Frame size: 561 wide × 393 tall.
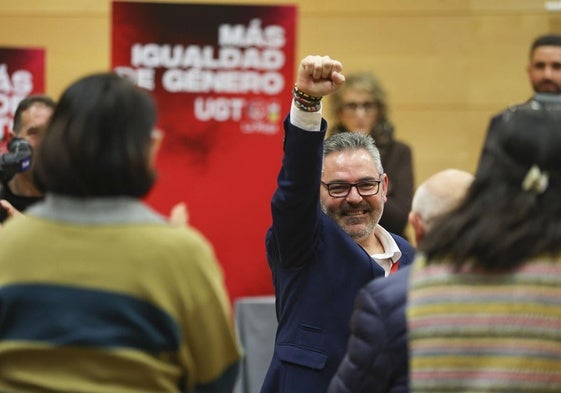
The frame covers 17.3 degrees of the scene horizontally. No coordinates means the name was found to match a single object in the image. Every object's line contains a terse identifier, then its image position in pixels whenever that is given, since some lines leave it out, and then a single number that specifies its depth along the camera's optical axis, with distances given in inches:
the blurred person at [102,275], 142.3
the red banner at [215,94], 332.7
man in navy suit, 194.1
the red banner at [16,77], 340.1
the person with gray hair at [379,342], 153.5
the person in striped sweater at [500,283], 142.9
